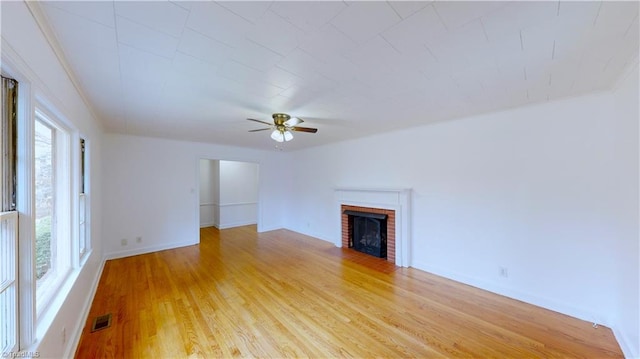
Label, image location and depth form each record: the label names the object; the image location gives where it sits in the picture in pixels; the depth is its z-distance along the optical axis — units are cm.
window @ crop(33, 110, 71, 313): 179
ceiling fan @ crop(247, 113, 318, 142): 299
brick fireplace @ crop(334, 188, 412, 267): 395
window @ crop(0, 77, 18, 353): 118
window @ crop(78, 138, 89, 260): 277
